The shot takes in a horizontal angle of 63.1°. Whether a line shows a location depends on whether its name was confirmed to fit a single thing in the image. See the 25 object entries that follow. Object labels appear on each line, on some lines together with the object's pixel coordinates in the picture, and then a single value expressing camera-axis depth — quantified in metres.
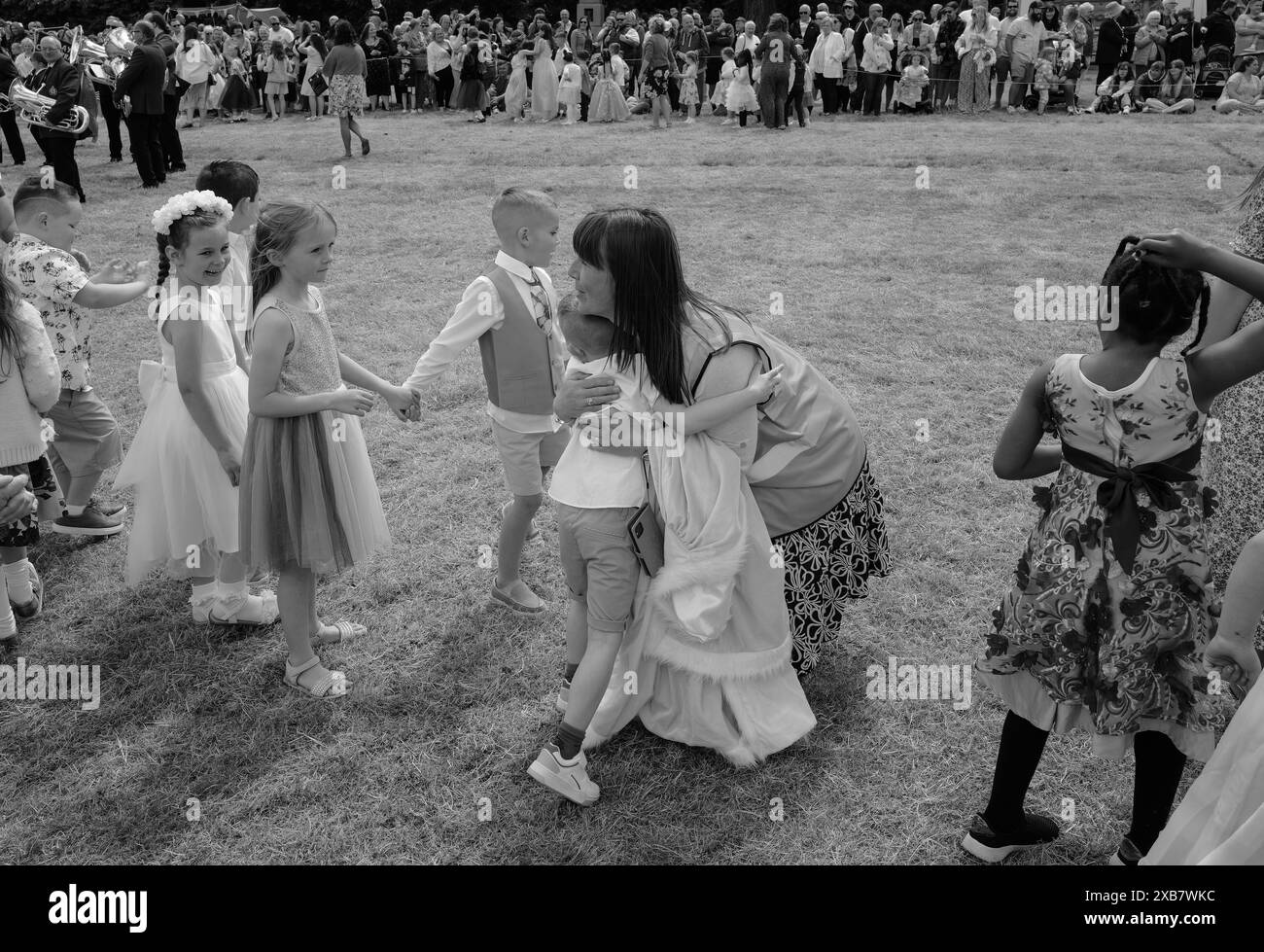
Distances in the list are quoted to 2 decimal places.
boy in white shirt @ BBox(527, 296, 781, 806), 3.01
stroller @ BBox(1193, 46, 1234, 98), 18.88
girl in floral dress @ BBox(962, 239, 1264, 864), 2.49
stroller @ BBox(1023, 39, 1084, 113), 18.08
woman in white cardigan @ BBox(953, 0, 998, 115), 18.34
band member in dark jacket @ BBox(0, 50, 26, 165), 14.30
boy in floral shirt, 4.52
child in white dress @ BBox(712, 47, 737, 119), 19.42
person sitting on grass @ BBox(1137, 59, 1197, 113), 18.39
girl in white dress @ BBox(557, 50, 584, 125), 18.94
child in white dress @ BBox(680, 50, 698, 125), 18.95
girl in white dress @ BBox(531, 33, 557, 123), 19.34
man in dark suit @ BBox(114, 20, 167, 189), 12.93
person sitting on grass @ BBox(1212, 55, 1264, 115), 17.78
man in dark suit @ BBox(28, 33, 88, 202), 12.25
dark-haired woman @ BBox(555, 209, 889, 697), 2.89
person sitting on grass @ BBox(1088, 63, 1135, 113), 18.36
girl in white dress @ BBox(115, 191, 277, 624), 3.77
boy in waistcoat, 3.85
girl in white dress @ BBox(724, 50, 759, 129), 17.52
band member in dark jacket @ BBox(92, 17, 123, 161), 15.31
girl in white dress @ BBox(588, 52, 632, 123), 18.77
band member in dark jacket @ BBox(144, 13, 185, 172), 14.02
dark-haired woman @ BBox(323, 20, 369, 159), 14.49
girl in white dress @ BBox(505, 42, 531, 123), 19.55
